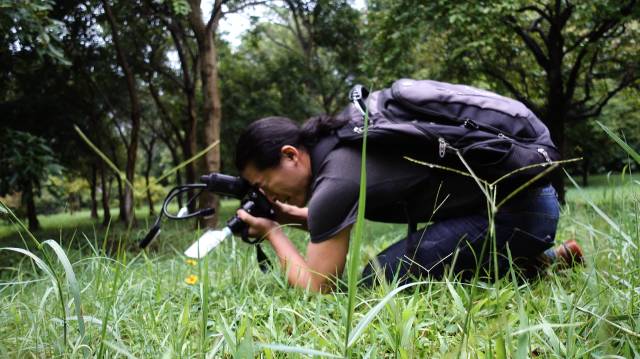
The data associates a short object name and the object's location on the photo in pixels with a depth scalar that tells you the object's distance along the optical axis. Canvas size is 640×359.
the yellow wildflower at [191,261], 2.44
